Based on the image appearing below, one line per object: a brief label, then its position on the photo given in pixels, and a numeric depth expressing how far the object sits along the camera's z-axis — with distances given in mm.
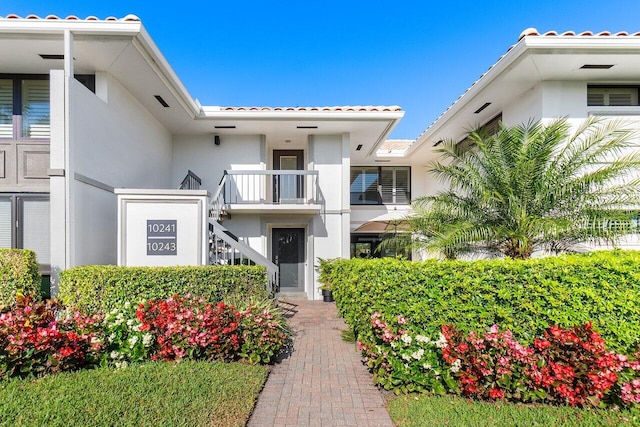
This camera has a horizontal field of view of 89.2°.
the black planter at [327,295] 10978
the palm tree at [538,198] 6449
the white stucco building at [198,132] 6785
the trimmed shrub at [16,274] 6008
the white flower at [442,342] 4258
